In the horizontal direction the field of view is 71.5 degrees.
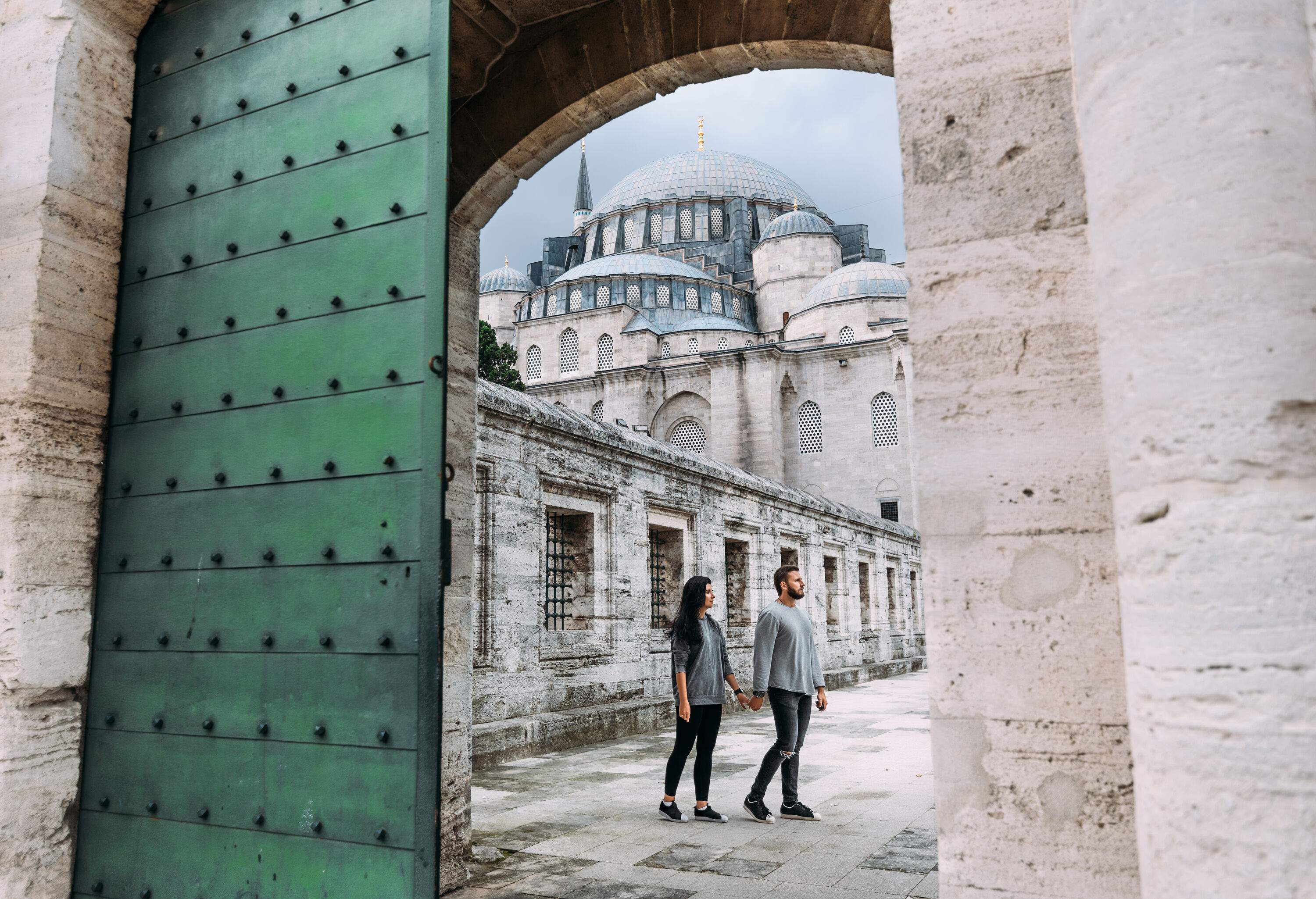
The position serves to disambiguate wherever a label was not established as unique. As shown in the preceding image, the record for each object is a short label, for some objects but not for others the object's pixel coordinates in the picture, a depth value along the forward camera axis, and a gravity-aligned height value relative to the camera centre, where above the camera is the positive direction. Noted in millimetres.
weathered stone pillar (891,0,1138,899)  1854 +271
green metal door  2500 +393
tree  26844 +7170
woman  5203 -481
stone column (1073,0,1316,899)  1448 +278
